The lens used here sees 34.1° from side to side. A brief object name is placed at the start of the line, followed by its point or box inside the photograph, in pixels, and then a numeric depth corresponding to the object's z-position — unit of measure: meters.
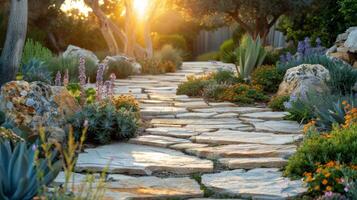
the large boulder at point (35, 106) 5.08
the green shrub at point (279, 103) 7.99
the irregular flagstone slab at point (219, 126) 6.67
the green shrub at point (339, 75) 8.52
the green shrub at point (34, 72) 8.48
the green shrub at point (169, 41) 26.91
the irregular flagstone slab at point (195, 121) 7.03
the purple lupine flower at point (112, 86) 6.12
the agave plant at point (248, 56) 10.37
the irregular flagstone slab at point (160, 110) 7.78
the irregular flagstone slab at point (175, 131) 6.19
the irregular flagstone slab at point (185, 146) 5.52
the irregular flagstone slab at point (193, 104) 8.57
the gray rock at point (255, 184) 3.96
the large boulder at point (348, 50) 11.11
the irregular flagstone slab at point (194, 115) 7.54
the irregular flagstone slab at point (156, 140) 5.68
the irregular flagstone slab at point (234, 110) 8.00
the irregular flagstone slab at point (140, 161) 4.65
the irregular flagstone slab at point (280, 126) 6.36
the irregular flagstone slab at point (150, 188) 3.91
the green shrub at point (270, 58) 14.86
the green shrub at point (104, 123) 5.57
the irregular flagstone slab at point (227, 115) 7.56
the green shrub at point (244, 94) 8.92
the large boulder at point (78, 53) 14.14
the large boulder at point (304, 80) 7.99
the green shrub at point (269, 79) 9.72
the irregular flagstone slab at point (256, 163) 4.80
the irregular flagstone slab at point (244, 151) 5.11
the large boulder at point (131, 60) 14.37
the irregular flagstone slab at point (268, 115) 7.31
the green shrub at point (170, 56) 17.92
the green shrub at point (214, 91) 9.47
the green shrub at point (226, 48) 21.68
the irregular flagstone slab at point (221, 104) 8.67
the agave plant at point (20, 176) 3.23
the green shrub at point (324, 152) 4.23
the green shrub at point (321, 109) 5.62
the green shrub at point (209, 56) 25.89
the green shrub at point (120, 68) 13.82
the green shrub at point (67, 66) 11.17
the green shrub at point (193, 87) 10.05
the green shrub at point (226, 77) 10.16
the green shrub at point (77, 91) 6.37
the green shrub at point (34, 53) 10.84
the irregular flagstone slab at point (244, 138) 5.72
